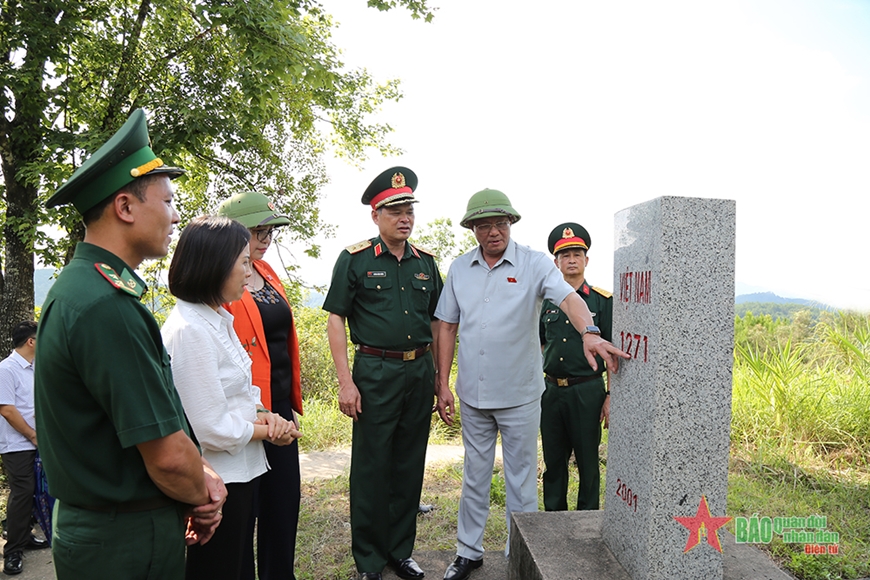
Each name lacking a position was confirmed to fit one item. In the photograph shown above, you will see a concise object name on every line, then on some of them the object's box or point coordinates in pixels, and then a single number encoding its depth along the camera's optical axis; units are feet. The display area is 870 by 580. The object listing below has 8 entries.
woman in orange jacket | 8.81
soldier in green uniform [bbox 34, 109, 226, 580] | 4.58
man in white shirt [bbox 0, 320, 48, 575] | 13.00
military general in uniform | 10.77
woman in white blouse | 6.22
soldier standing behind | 12.21
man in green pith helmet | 10.64
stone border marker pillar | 7.19
